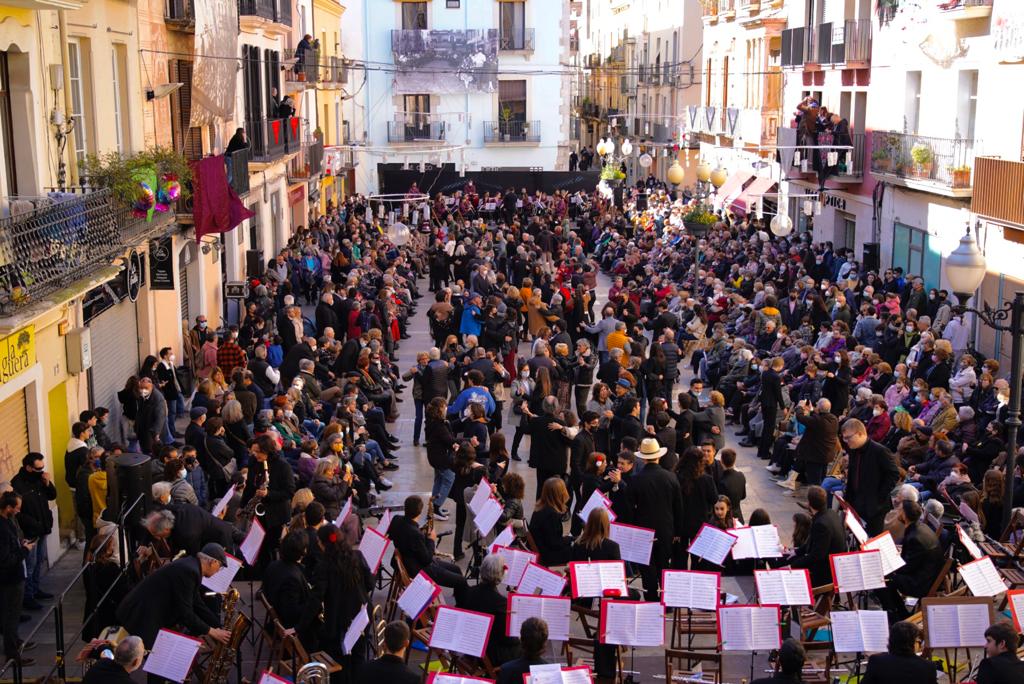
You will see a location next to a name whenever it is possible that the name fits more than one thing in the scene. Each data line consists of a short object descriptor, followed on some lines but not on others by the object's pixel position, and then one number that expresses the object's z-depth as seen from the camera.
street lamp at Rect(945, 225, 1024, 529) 11.49
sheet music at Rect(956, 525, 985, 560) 11.18
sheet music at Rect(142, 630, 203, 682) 9.52
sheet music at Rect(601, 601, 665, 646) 10.09
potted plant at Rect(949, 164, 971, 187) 24.56
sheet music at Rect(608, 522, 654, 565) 11.88
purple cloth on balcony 20.95
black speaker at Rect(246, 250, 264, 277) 29.69
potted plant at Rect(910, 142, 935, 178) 26.26
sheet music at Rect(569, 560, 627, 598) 10.79
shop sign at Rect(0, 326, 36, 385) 13.32
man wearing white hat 12.42
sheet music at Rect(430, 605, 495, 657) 9.82
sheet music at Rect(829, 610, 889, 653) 10.01
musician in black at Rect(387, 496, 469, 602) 11.46
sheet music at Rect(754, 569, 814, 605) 10.59
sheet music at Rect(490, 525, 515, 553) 11.70
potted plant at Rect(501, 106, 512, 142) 56.53
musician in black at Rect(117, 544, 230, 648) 10.04
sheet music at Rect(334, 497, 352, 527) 12.24
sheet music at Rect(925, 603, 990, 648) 10.05
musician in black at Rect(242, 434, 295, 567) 12.85
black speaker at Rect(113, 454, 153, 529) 13.48
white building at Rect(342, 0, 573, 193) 55.06
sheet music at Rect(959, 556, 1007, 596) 10.67
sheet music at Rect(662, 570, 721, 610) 10.69
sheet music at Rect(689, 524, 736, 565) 11.59
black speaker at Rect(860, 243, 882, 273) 29.97
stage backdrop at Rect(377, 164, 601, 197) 51.47
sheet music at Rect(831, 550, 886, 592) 10.86
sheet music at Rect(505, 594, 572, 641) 10.05
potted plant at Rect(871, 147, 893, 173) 28.88
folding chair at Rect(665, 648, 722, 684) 10.40
